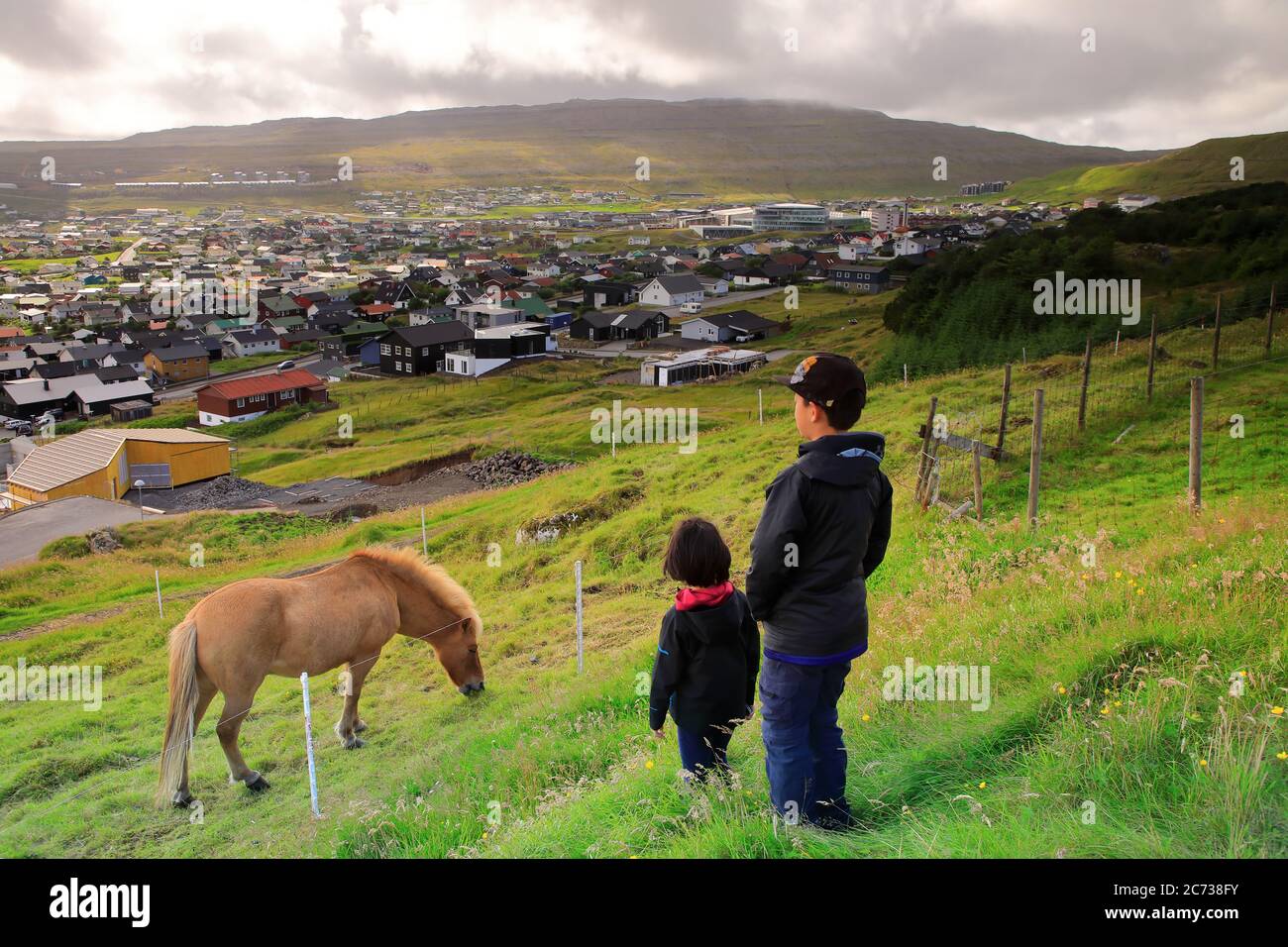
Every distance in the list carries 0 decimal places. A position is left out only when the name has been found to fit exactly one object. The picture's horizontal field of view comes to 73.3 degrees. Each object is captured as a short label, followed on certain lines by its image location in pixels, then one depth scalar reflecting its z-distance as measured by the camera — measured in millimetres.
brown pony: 7508
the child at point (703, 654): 4375
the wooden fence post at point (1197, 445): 9547
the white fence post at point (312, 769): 6620
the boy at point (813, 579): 3797
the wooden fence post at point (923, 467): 12688
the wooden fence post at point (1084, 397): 15578
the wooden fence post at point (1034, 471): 10445
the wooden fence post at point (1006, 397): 13695
